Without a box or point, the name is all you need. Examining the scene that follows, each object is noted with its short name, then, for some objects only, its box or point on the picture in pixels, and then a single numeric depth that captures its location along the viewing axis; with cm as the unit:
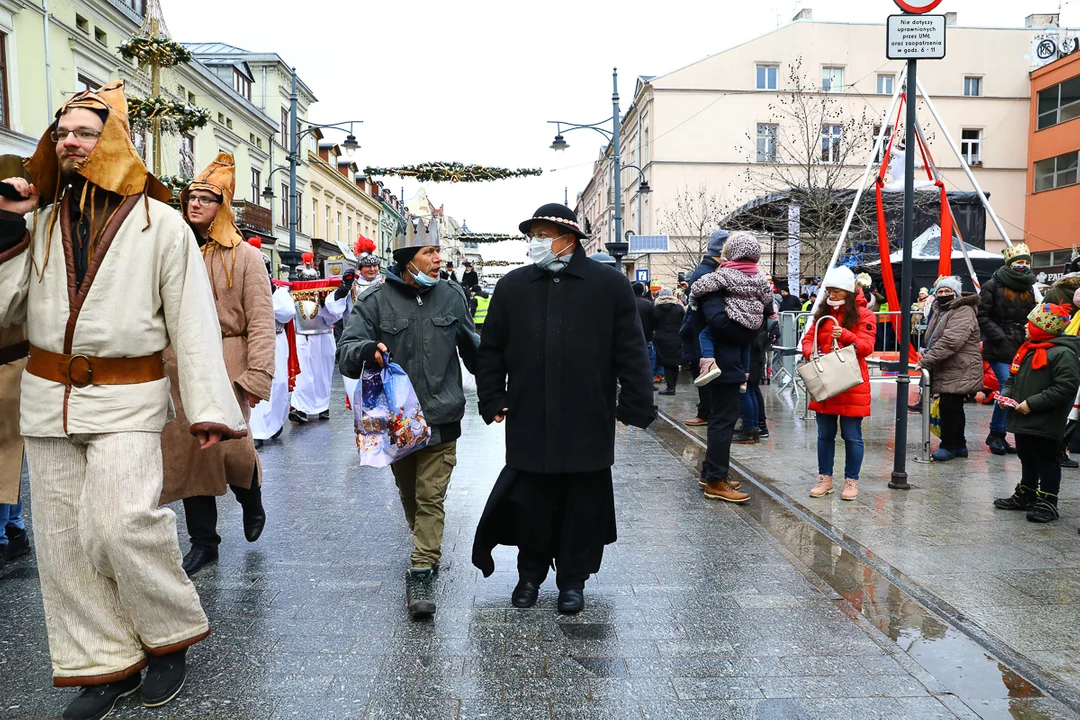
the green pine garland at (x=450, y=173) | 2094
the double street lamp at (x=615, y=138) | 2232
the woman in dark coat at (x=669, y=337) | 1342
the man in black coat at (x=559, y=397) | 398
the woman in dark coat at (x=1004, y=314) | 823
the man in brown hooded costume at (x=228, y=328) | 448
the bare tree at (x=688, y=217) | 3653
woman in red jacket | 619
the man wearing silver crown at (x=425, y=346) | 425
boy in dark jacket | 555
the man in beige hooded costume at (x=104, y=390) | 292
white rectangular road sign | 645
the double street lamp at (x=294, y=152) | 1888
